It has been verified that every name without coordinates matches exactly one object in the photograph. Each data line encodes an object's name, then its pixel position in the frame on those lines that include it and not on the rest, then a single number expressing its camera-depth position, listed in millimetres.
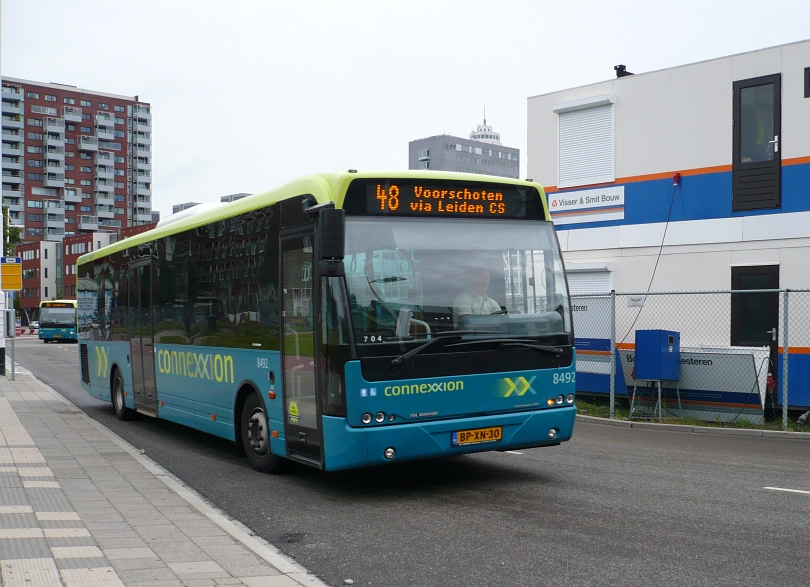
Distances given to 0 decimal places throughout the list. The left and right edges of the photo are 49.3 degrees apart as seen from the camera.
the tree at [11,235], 53000
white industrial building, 14641
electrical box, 14266
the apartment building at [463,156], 137750
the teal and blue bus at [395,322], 7637
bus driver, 7984
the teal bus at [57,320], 56812
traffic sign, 23766
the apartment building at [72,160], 127125
